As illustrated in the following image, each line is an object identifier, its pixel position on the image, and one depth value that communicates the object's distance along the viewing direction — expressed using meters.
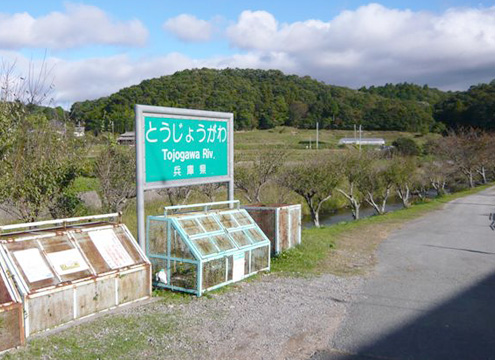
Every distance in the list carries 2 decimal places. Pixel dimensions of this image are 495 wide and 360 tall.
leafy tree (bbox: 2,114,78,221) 9.02
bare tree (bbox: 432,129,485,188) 37.66
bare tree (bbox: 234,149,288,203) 21.44
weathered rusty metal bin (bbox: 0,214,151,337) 5.80
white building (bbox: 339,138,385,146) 64.94
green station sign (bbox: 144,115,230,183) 8.35
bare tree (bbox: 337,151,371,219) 25.41
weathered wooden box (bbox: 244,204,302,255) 11.02
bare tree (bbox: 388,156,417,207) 27.97
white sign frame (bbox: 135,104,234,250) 8.02
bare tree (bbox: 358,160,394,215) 26.70
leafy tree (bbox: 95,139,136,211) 13.32
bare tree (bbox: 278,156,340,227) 22.06
